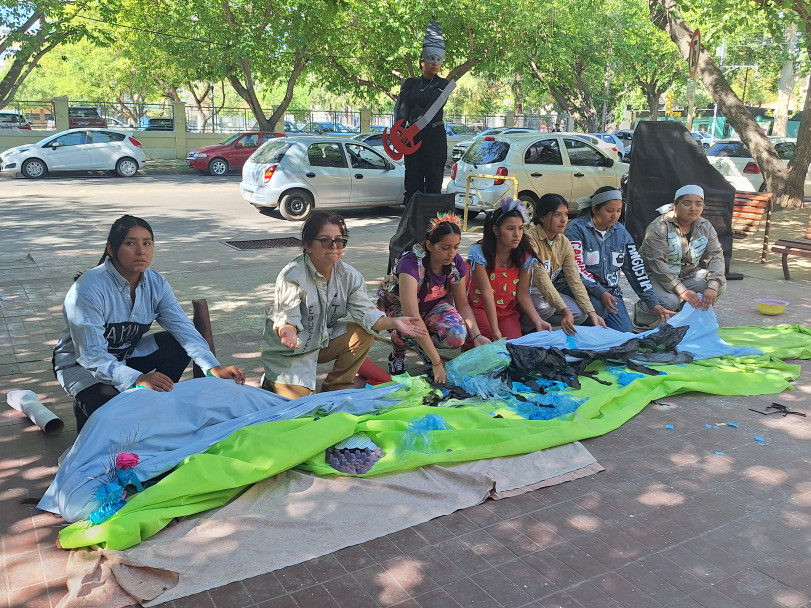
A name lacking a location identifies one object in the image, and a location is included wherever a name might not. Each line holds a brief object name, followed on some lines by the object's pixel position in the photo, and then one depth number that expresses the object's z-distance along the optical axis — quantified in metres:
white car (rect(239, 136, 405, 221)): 13.47
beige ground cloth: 2.85
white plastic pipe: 4.18
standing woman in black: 6.39
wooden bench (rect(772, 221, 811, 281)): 8.47
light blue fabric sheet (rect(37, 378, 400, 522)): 3.34
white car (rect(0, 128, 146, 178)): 19.89
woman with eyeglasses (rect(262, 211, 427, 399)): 4.43
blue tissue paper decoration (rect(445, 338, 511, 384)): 4.87
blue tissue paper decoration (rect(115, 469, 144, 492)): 3.26
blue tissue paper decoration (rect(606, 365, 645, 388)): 5.05
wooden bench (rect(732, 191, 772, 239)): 9.83
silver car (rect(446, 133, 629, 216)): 12.74
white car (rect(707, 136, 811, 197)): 16.53
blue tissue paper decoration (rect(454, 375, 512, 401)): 4.70
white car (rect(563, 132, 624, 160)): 22.21
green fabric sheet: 3.15
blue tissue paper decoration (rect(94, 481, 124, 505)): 3.17
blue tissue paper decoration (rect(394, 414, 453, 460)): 3.83
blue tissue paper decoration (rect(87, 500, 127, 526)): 3.09
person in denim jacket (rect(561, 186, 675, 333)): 5.93
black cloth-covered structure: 8.70
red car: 23.28
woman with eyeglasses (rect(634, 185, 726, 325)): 6.13
